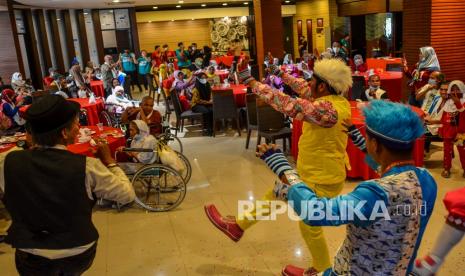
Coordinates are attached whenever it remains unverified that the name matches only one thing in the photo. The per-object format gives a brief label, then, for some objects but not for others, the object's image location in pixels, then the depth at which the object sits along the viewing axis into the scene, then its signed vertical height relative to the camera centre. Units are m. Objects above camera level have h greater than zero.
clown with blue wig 1.34 -0.52
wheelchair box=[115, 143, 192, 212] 4.45 -1.48
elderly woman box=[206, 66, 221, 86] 8.72 -0.64
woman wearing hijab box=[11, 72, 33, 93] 8.90 -0.49
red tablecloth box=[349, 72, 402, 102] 8.24 -1.03
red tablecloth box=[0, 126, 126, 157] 4.27 -0.90
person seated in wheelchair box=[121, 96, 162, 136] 5.32 -0.78
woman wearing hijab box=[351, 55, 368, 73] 9.78 -0.71
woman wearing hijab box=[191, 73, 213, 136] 7.65 -0.96
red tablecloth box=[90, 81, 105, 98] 11.04 -0.87
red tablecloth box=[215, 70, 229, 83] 10.78 -0.76
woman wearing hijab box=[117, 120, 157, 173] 4.51 -0.97
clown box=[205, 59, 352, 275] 2.52 -0.59
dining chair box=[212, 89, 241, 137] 7.33 -1.03
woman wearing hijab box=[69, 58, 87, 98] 9.43 -0.50
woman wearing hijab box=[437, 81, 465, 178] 4.68 -1.02
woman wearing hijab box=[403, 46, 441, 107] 6.26 -0.60
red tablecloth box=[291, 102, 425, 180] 4.77 -1.39
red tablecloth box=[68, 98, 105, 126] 7.17 -0.92
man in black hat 1.70 -0.53
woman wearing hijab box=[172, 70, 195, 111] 7.95 -0.76
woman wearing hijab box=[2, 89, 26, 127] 6.71 -0.75
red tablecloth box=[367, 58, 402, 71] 10.79 -0.76
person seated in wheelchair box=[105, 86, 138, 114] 7.38 -0.83
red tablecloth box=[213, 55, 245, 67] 15.76 -0.57
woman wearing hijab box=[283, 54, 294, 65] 11.34 -0.55
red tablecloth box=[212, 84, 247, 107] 7.63 -0.88
